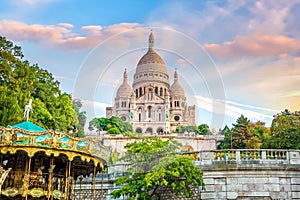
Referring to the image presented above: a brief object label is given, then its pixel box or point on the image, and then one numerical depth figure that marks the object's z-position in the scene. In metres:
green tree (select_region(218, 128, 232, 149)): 64.48
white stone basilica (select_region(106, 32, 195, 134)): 121.75
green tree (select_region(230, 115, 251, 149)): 61.31
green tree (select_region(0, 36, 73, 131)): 32.69
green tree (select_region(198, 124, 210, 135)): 95.71
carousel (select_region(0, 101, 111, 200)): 18.69
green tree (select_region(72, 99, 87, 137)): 83.41
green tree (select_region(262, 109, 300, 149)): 43.02
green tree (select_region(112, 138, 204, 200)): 23.94
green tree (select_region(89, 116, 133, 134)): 84.06
